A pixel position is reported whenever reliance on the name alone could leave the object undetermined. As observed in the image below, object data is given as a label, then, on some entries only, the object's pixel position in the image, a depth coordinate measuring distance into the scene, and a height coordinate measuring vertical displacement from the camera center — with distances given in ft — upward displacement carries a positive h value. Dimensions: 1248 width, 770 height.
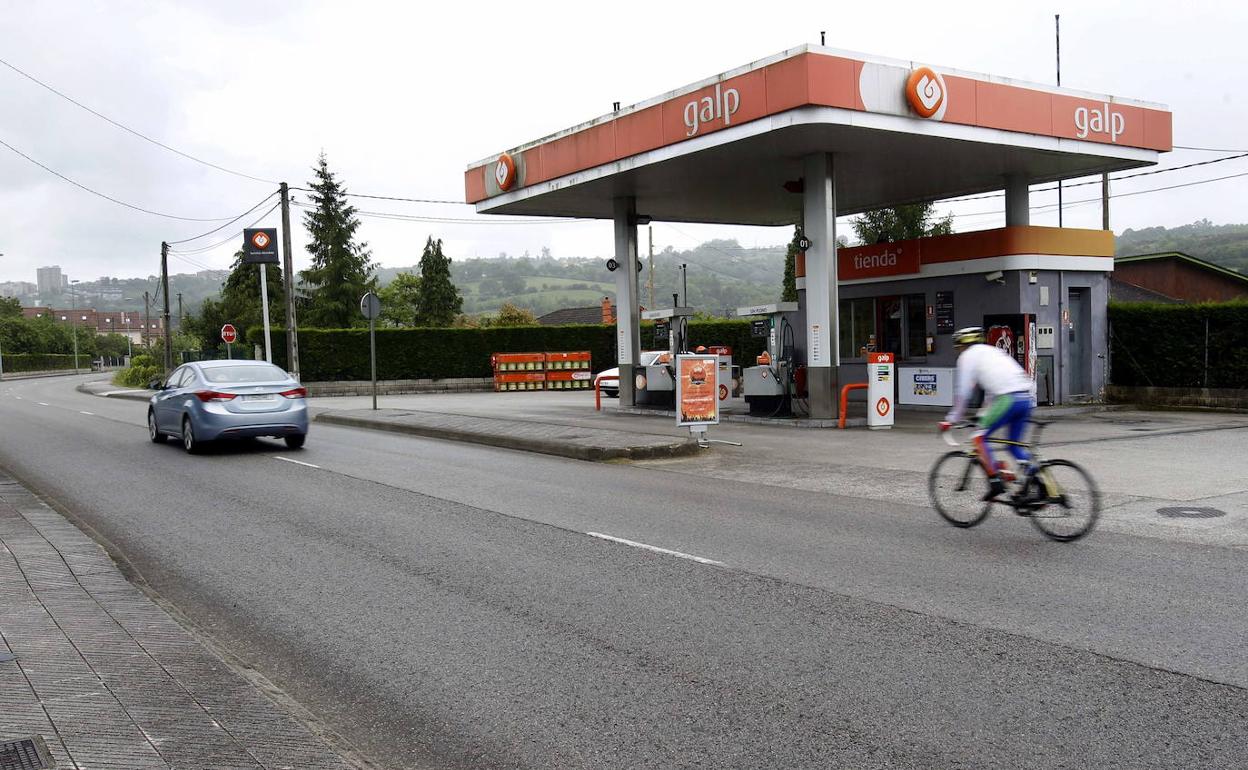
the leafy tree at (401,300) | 316.81 +21.37
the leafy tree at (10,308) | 437.09 +31.35
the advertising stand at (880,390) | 60.80 -2.45
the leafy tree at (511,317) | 253.24 +11.92
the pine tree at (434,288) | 297.33 +23.28
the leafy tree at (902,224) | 185.78 +24.50
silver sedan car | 50.80 -1.88
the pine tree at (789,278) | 185.92 +15.10
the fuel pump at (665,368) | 74.59 -0.85
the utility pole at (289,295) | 114.52 +8.59
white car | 106.11 -3.15
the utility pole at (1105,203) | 102.12 +14.90
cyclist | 27.61 -1.30
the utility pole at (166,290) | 159.84 +13.78
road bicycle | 26.43 -4.22
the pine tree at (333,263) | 236.22 +25.69
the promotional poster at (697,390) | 51.42 -1.80
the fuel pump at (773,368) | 67.63 -0.94
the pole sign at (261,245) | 114.89 +14.68
